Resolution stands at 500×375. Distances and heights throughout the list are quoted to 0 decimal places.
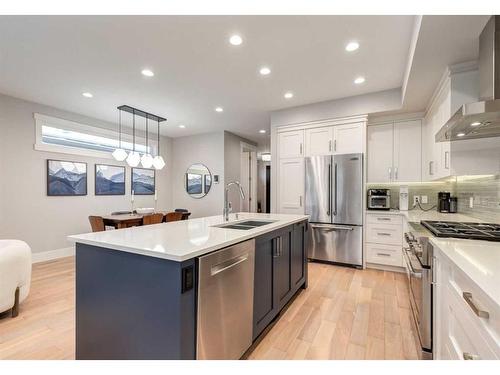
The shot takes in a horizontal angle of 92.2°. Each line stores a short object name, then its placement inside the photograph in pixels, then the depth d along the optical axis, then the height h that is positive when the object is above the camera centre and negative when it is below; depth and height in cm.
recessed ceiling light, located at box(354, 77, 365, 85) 313 +143
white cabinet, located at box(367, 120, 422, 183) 369 +58
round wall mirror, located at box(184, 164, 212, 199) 605 +18
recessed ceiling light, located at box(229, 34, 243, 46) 228 +142
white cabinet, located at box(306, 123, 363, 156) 374 +78
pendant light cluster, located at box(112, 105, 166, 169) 381 +50
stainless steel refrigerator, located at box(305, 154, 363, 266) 368 -30
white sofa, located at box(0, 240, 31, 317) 212 -81
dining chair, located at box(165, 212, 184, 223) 432 -53
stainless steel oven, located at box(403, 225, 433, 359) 165 -72
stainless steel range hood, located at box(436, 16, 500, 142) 142 +62
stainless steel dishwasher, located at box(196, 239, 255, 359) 131 -69
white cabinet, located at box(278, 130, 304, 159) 416 +78
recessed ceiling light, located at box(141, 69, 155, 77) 292 +142
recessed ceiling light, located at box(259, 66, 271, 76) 288 +143
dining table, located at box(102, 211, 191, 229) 357 -51
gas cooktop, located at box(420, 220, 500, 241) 151 -30
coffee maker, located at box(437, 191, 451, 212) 317 -17
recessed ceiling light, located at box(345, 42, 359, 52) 237 +143
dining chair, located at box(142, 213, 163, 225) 383 -52
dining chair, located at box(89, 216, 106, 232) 363 -55
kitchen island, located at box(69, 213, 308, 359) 121 -61
